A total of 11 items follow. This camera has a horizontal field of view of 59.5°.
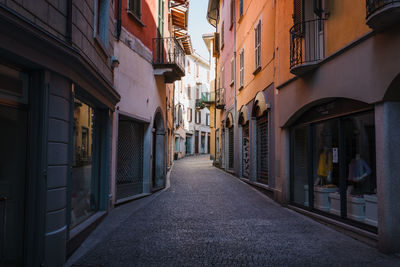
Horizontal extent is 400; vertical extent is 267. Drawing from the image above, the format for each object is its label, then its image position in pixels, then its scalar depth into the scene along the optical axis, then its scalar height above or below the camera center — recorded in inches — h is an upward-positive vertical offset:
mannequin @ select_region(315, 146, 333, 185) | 291.1 -12.7
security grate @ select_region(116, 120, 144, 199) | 390.3 -8.3
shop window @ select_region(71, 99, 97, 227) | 225.9 -10.2
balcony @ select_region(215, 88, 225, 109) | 845.6 +136.1
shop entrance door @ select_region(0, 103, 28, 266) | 151.1 -13.6
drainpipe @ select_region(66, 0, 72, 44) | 186.4 +68.7
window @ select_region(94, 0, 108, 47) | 293.4 +111.6
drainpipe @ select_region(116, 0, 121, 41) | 347.6 +131.7
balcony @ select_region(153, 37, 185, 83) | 464.4 +129.9
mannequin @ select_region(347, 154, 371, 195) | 241.0 -14.6
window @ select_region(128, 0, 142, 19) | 384.2 +164.1
